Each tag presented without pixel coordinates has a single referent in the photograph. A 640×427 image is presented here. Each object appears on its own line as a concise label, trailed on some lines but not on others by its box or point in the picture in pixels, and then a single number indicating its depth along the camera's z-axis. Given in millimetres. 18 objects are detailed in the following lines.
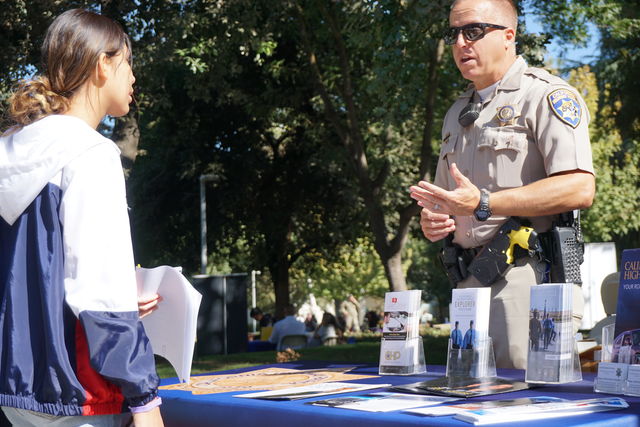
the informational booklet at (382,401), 2195
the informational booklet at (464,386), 2426
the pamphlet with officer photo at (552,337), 2557
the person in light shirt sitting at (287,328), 18422
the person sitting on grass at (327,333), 20188
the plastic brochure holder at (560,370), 2551
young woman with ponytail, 2068
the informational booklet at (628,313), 2482
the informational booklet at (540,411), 1931
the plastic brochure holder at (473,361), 2658
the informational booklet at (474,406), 2057
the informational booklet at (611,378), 2398
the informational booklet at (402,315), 3045
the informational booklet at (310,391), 2543
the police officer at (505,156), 2986
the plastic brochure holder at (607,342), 2578
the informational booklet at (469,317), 2666
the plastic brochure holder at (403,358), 3070
